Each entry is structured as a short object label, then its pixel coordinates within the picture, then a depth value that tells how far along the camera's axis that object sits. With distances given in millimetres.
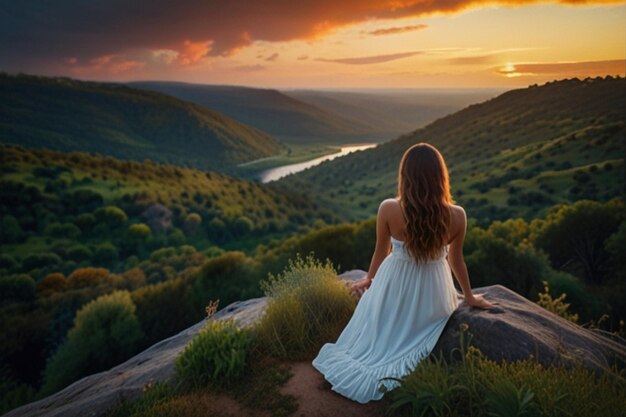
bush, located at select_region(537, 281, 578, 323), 7074
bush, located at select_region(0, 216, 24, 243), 51688
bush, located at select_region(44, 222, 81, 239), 53312
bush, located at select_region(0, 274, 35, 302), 36284
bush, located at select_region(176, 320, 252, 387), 5383
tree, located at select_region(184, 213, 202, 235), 60406
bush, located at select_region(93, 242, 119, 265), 50781
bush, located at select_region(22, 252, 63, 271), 46556
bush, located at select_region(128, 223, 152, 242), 55156
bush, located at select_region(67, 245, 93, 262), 49062
